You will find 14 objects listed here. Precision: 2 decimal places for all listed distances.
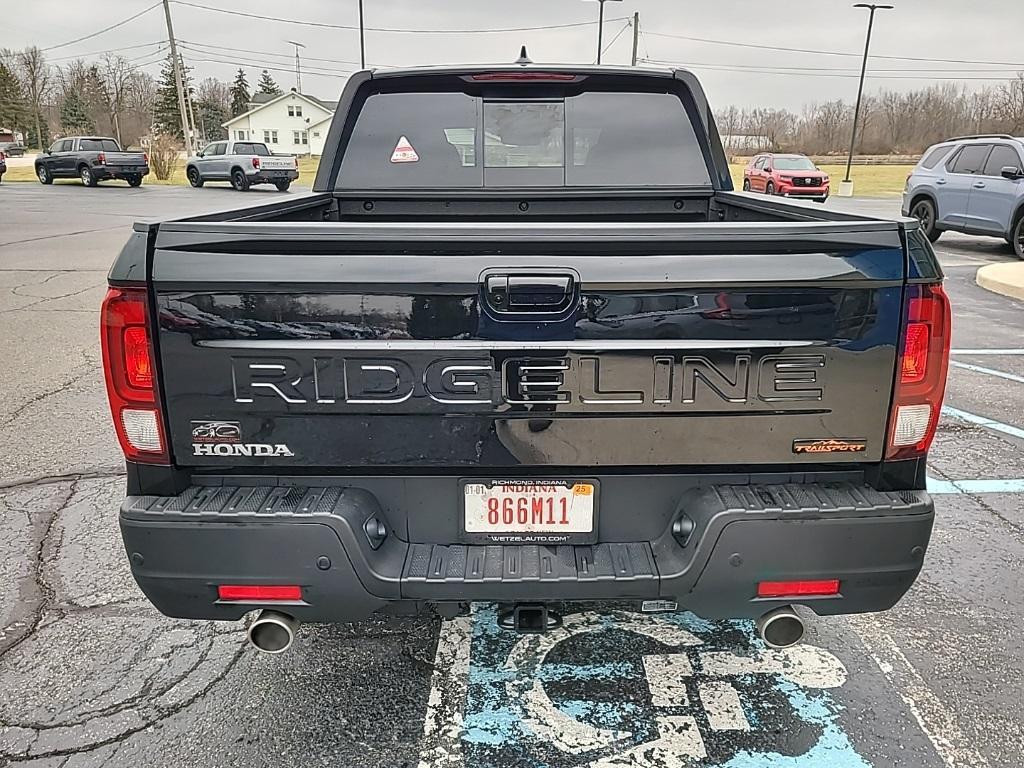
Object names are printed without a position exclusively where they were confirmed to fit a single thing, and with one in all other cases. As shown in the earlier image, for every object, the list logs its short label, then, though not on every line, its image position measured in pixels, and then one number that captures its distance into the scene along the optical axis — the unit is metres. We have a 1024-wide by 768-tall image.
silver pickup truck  30.50
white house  82.81
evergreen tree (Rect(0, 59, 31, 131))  71.12
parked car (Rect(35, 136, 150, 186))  32.66
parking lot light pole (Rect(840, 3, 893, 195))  32.94
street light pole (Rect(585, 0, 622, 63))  40.96
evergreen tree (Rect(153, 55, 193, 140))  74.38
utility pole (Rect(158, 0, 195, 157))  43.41
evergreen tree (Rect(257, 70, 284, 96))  106.44
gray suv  13.27
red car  27.72
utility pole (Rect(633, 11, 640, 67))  41.62
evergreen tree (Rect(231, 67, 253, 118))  93.30
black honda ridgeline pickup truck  2.08
